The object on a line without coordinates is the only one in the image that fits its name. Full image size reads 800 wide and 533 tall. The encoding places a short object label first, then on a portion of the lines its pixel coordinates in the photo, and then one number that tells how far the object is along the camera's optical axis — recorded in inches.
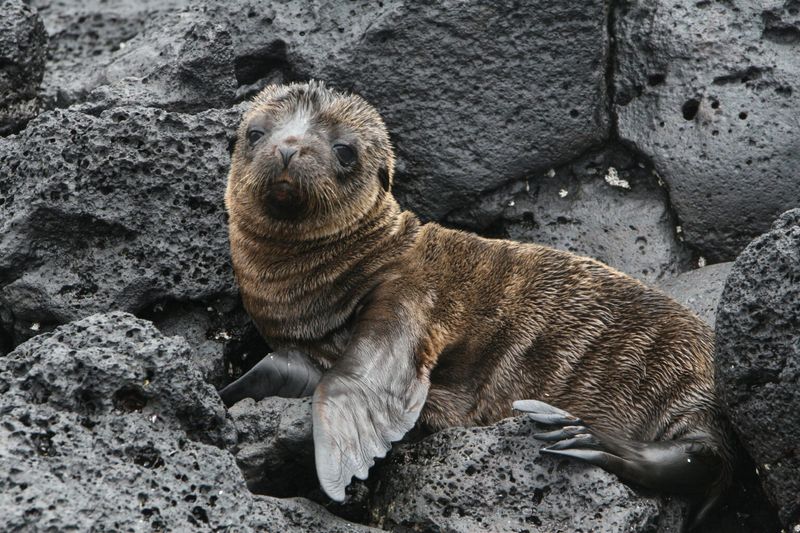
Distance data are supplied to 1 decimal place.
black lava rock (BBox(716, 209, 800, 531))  460.4
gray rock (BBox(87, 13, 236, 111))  668.7
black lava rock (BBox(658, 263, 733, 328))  627.8
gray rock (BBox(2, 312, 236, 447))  420.8
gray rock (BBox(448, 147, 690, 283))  683.4
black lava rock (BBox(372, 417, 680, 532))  465.4
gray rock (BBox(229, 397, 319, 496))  483.5
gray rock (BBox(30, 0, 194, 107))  785.6
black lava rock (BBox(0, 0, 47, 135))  674.8
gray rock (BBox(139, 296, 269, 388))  591.5
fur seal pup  533.0
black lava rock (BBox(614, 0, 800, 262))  658.2
